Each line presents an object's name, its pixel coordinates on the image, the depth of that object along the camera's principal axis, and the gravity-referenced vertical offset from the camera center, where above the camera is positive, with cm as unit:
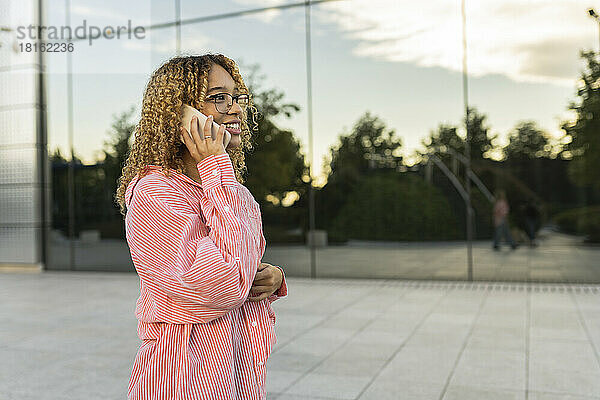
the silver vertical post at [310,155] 1161 +88
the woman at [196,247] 153 -10
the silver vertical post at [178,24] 1236 +345
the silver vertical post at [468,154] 1077 +78
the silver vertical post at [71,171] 1305 +75
